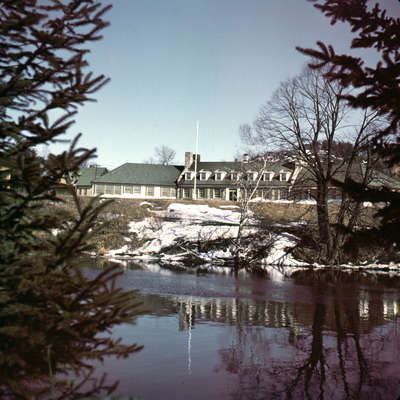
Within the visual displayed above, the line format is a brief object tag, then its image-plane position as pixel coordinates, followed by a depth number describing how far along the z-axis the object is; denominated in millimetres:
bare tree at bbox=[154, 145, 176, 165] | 102625
